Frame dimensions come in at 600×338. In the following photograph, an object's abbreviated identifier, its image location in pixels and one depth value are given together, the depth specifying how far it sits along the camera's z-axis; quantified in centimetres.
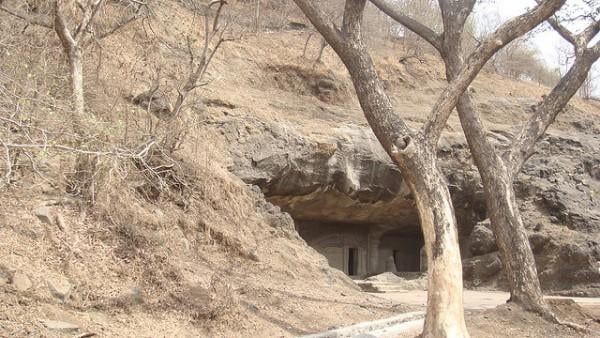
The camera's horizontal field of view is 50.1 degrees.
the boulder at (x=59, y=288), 572
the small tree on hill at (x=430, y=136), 664
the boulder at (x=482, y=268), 1784
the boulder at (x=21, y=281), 546
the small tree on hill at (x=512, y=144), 943
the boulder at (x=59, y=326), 509
